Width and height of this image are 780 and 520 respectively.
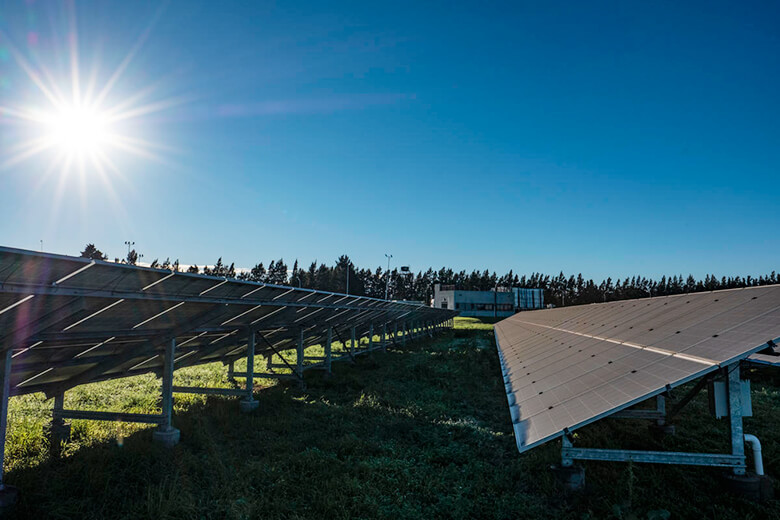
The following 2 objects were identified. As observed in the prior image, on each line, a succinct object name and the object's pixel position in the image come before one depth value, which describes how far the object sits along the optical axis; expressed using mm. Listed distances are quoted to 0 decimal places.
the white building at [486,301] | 107875
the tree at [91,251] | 102719
